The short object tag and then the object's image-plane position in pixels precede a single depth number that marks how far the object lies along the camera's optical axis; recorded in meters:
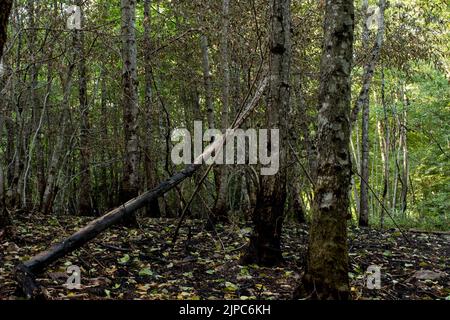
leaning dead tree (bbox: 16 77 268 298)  4.32
